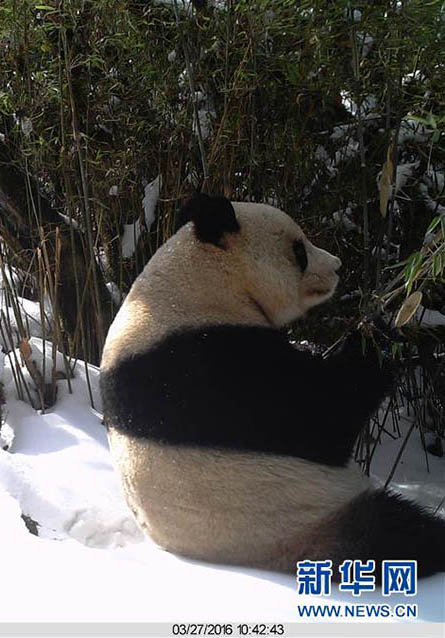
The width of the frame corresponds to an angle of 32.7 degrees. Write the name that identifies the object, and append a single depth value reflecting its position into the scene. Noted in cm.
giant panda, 192
